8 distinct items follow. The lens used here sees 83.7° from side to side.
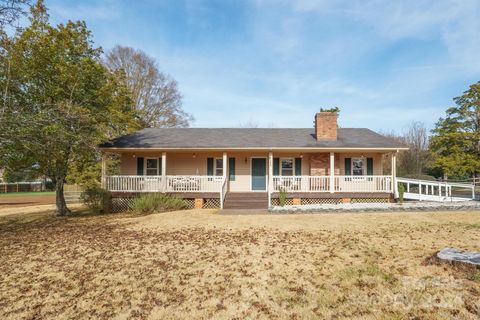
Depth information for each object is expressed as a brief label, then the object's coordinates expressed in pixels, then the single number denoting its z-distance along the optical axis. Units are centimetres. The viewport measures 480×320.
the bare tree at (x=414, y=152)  3046
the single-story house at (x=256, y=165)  1413
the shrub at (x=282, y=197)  1311
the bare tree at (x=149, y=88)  2903
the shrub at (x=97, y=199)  1328
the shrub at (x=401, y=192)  1268
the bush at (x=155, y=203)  1266
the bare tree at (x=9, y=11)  758
